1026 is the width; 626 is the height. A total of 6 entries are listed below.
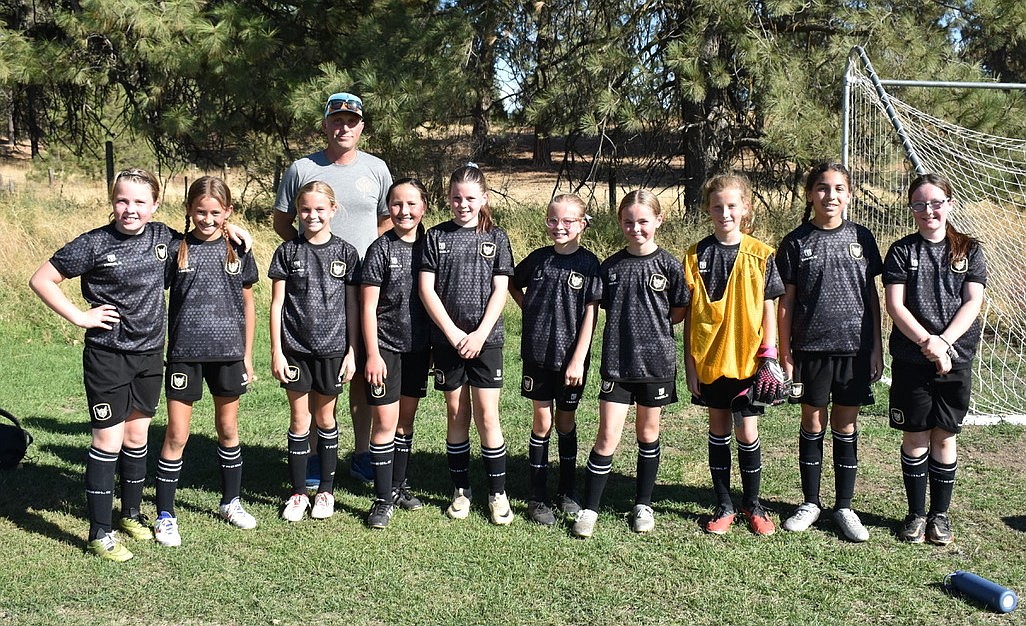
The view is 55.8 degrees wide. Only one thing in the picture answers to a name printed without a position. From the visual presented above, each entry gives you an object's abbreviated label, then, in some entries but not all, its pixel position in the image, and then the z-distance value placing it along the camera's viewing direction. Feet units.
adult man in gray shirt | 15.70
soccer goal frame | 22.07
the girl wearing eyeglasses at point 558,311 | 13.88
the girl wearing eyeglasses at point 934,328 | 13.32
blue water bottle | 11.33
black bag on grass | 16.53
